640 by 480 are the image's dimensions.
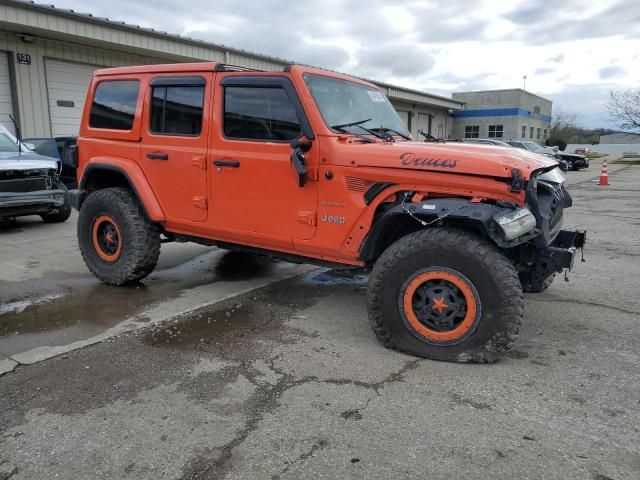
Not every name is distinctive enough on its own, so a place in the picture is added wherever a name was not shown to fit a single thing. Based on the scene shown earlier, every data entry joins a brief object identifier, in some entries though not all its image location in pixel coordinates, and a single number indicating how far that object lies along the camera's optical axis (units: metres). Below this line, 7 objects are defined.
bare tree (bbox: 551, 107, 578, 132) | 77.44
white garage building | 12.31
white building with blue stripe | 48.50
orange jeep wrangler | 3.38
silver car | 8.02
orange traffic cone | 18.82
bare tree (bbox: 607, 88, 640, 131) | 45.16
